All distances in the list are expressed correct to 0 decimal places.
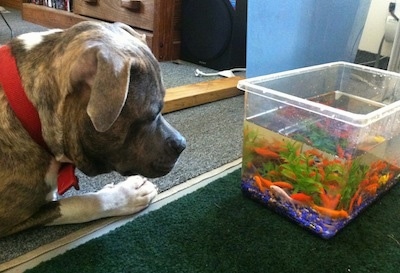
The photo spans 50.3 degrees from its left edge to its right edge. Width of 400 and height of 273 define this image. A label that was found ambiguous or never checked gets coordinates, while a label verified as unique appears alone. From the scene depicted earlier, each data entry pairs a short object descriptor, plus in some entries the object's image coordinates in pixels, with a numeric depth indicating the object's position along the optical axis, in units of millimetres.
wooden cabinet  2775
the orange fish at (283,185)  1260
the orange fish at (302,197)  1203
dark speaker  2580
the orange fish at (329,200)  1146
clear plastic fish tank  1145
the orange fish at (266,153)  1305
